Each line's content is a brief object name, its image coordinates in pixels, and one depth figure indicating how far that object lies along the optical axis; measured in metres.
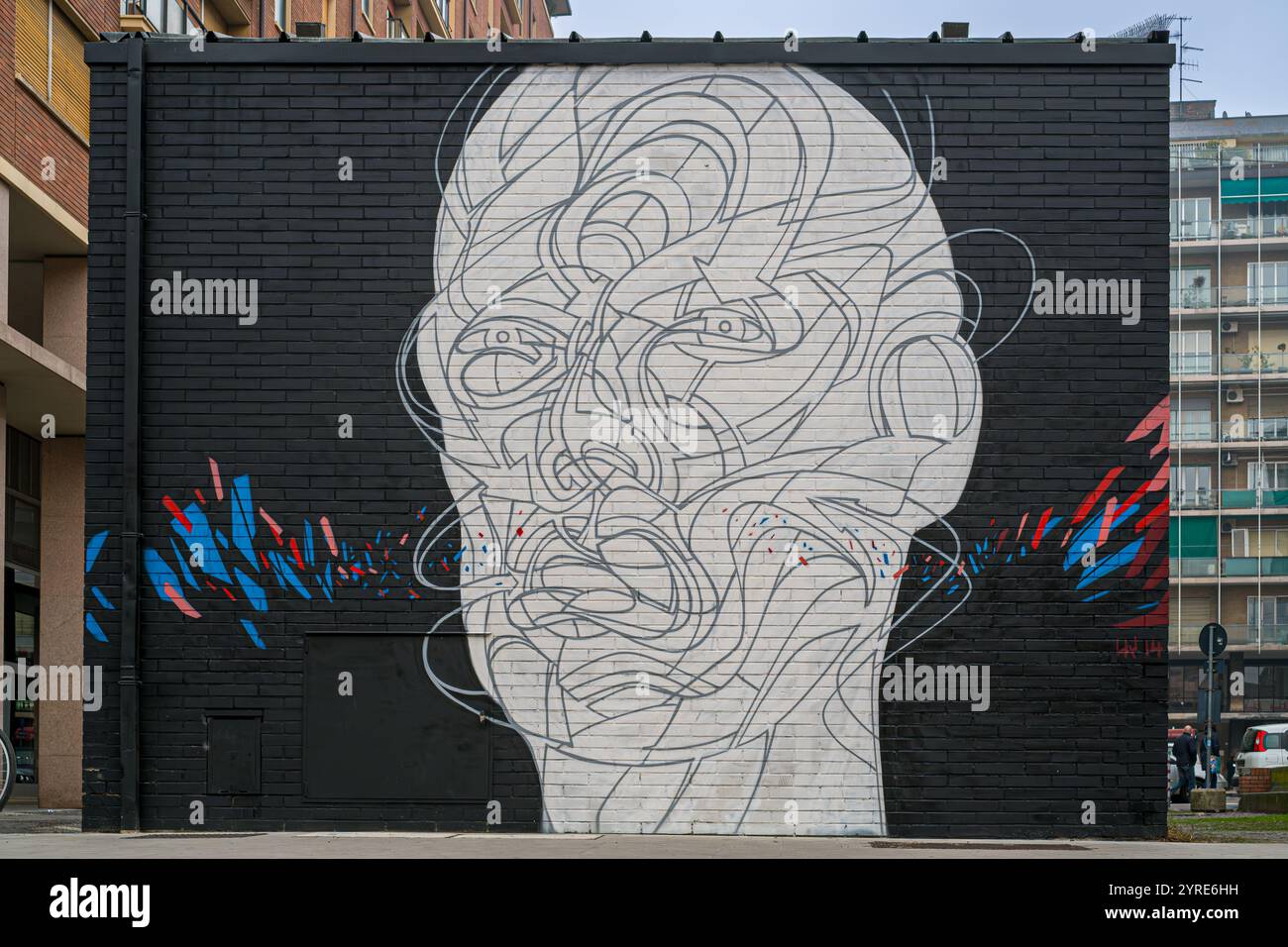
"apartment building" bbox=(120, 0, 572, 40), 21.14
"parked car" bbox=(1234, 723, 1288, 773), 27.67
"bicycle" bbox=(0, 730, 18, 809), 11.97
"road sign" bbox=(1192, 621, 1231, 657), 19.38
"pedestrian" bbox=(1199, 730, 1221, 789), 19.59
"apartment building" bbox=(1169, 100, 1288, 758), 54.44
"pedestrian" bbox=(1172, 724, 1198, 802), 22.66
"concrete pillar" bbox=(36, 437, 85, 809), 18.23
